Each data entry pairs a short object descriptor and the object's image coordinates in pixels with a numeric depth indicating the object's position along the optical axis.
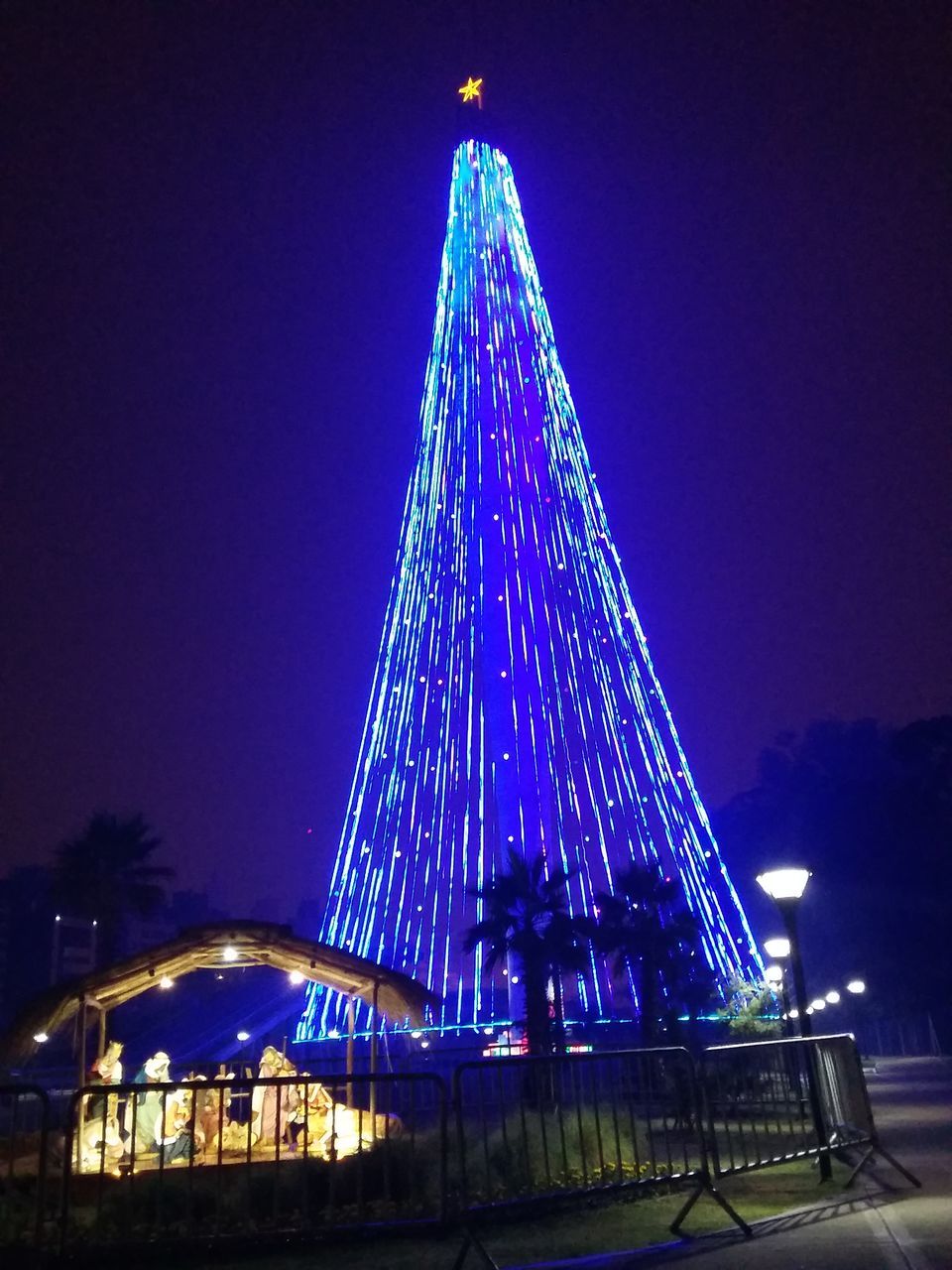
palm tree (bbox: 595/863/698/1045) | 32.25
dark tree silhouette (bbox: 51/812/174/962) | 32.44
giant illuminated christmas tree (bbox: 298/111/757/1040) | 27.27
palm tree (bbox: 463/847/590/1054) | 29.22
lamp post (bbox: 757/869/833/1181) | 10.15
